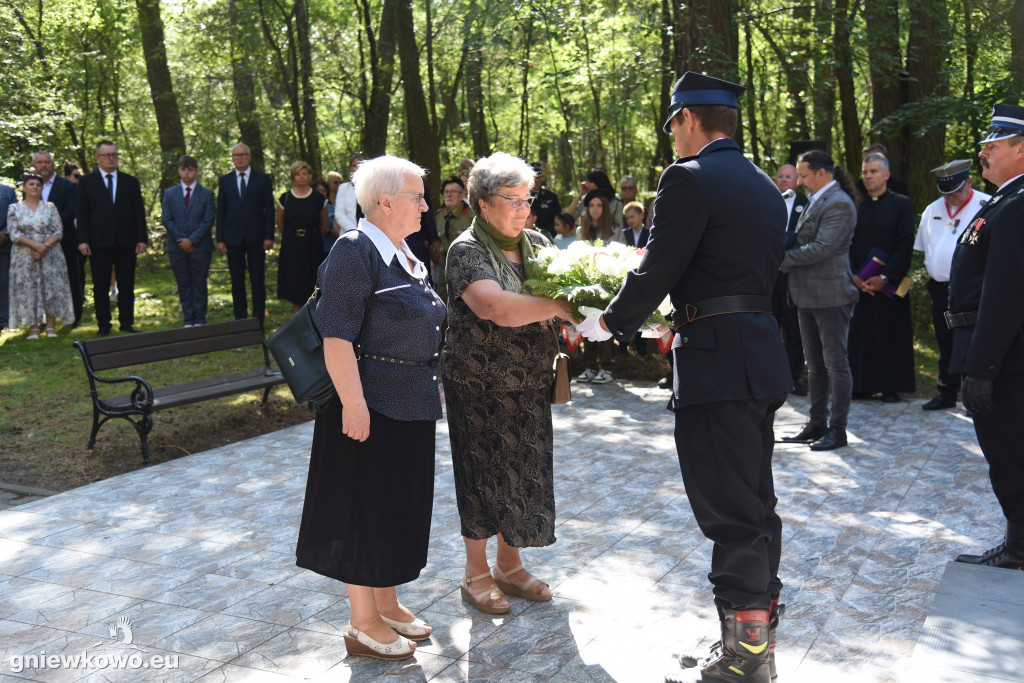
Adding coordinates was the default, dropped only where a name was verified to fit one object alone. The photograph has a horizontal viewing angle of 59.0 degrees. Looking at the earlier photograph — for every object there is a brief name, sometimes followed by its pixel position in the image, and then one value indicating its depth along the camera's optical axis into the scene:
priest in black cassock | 8.78
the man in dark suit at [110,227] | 12.30
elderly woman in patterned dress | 4.22
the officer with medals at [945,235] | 7.97
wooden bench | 7.41
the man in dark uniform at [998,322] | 4.53
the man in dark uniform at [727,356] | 3.46
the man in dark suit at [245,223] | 12.30
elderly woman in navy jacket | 3.78
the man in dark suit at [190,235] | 12.34
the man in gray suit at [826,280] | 7.20
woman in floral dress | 12.11
